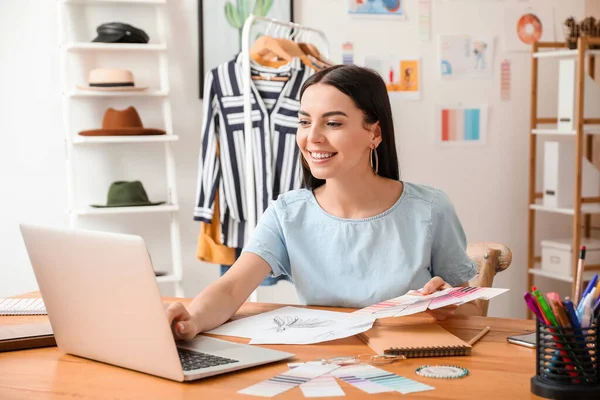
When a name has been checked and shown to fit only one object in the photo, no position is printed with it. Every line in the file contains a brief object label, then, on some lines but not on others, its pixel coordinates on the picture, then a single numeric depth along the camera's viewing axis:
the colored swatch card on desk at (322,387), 1.18
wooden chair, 2.02
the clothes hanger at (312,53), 3.33
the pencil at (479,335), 1.46
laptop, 1.25
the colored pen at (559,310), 1.15
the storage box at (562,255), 4.05
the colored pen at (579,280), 1.20
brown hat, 3.34
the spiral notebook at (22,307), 1.78
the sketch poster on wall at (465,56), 4.14
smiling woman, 1.82
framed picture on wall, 3.67
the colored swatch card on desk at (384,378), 1.20
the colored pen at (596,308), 1.17
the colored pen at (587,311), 1.16
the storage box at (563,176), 4.04
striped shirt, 3.14
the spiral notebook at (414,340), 1.38
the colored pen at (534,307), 1.16
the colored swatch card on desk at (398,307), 1.48
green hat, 3.39
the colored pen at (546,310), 1.16
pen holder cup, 1.13
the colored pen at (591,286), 1.19
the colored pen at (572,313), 1.15
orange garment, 3.28
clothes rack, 3.03
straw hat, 3.34
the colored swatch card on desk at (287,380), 1.20
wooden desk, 1.20
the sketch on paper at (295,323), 1.58
